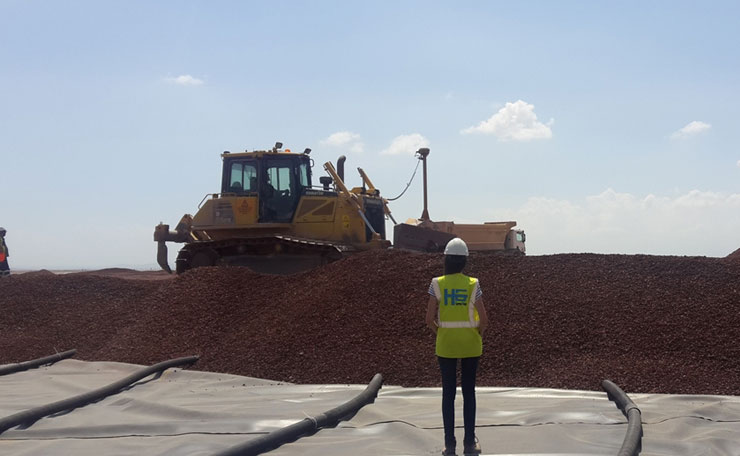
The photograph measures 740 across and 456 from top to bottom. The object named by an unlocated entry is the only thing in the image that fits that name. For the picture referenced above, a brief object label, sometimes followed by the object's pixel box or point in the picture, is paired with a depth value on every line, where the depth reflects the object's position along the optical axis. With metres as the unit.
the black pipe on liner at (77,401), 6.72
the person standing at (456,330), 5.63
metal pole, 21.17
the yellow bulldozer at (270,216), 16.94
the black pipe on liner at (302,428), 5.63
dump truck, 19.53
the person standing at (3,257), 20.81
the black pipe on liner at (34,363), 10.13
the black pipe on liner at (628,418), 5.45
